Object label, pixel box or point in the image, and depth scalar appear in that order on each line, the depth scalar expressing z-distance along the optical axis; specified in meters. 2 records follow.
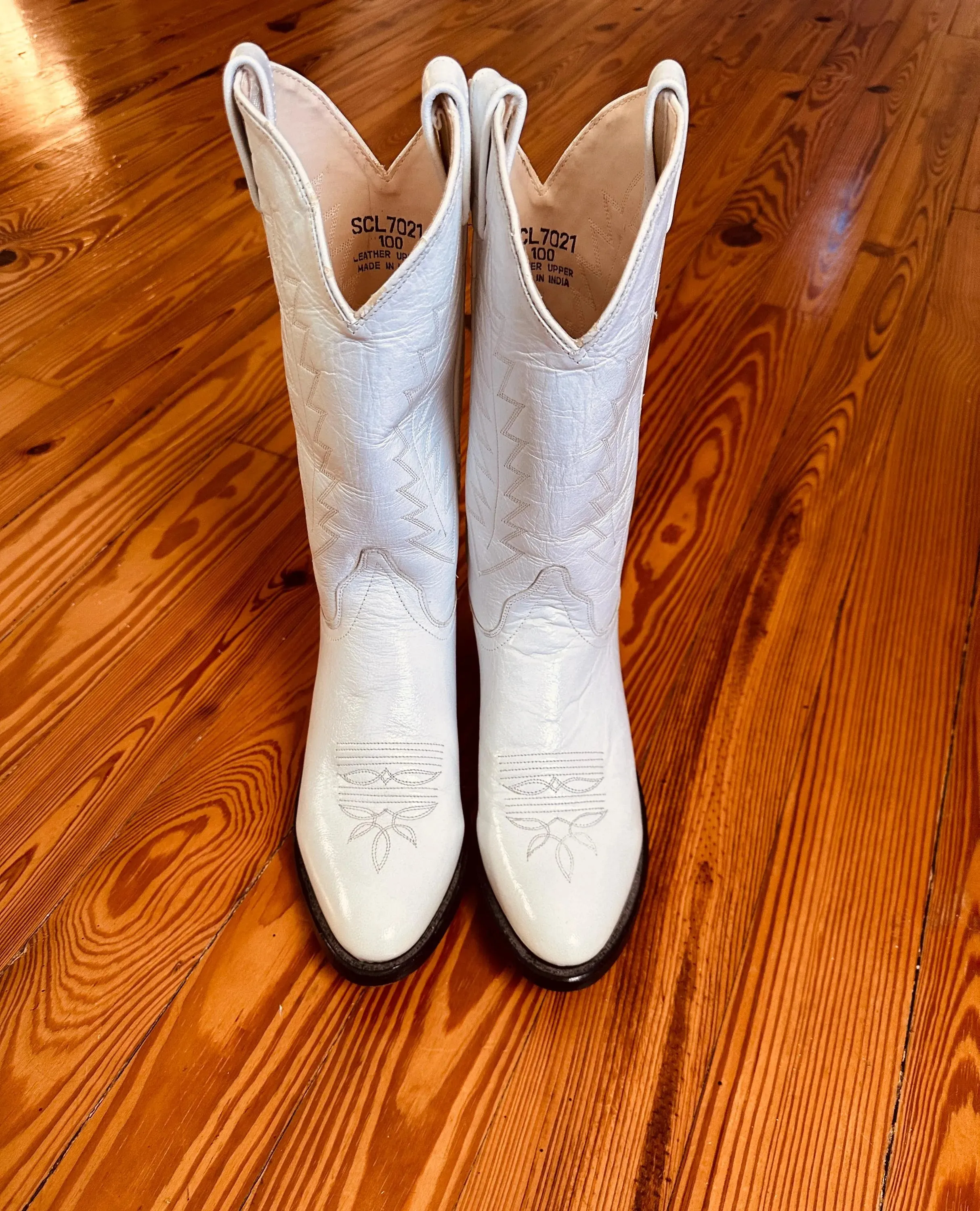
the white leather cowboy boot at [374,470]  0.52
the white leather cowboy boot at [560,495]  0.52
